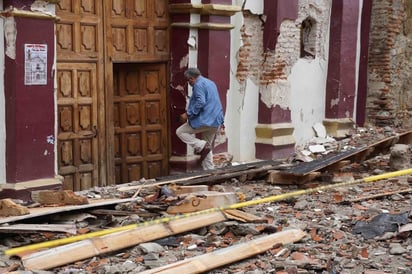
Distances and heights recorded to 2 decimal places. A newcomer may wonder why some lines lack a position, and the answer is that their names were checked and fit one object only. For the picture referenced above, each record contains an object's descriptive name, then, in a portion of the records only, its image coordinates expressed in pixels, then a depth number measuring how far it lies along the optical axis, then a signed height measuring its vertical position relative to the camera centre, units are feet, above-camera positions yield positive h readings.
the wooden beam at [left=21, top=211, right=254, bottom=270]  17.89 -5.27
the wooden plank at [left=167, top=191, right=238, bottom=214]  22.93 -4.87
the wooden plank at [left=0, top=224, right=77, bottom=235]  19.93 -5.15
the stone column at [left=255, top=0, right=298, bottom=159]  37.35 -2.40
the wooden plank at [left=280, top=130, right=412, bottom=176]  29.94 -4.47
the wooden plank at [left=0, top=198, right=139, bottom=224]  20.72 -4.94
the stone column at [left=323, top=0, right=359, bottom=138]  42.98 -0.01
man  31.42 -2.59
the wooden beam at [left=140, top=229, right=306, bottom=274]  17.31 -5.35
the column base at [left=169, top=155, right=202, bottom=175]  33.71 -5.19
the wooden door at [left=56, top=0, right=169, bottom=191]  29.81 -1.44
